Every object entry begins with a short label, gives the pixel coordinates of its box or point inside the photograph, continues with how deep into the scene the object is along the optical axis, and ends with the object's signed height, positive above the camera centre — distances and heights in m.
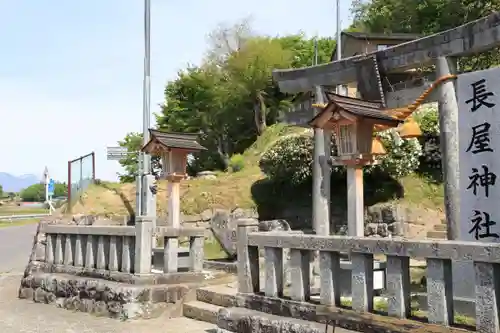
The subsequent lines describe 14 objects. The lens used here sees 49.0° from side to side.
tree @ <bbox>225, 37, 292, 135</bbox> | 32.00 +7.38
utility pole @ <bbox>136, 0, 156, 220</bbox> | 15.69 +1.32
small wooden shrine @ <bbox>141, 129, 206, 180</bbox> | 13.05 +1.20
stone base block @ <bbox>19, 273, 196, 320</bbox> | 9.01 -1.68
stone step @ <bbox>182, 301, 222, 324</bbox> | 8.51 -1.80
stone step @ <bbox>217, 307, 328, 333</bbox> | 5.73 -1.41
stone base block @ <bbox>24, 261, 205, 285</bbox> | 9.35 -1.37
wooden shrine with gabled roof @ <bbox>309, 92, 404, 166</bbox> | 8.24 +1.10
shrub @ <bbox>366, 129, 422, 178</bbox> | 16.81 +1.22
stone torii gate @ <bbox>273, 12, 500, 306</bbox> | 7.55 +2.04
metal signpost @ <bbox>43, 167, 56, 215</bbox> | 35.75 +1.13
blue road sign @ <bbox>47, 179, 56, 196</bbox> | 35.97 +0.93
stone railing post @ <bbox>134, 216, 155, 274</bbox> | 9.30 -0.74
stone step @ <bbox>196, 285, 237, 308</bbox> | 8.54 -1.57
